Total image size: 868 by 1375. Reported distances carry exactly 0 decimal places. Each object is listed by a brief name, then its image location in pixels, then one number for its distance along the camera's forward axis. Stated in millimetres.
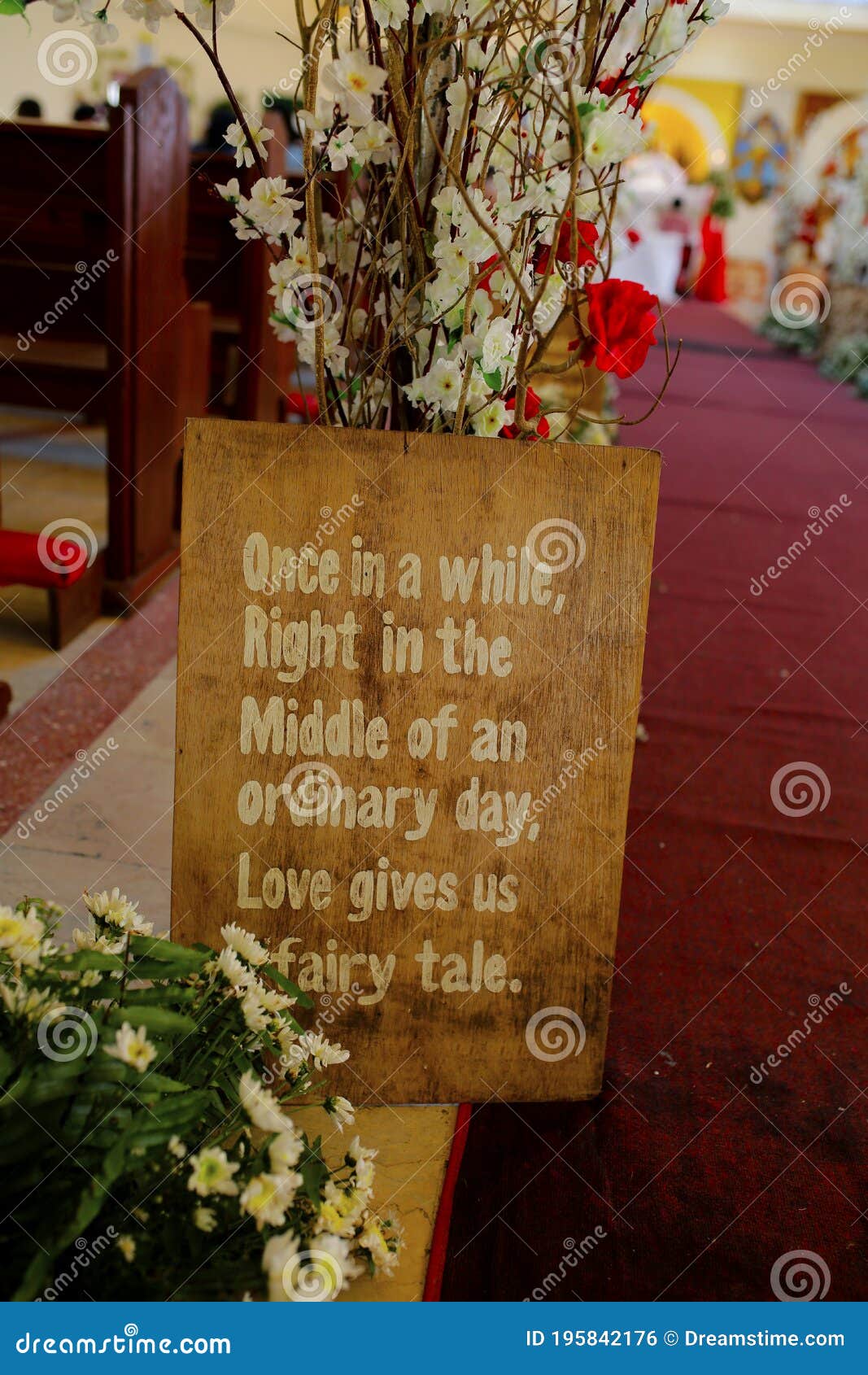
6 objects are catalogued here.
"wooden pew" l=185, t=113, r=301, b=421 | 4086
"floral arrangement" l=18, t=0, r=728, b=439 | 1275
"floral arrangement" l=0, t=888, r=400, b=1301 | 1047
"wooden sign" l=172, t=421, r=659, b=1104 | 1404
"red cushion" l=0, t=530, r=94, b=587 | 2525
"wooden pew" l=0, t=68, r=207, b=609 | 3160
